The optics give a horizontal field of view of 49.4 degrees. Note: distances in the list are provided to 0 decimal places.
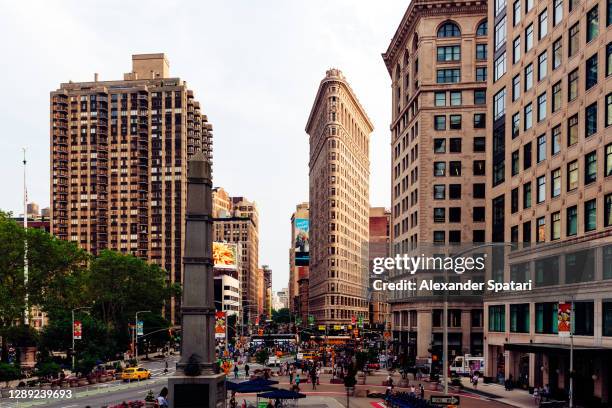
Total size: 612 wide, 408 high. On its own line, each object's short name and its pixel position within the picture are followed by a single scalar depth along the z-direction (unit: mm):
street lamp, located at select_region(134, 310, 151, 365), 100344
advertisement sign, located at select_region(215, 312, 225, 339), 65381
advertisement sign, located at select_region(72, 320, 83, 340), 70688
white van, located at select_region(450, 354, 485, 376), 68938
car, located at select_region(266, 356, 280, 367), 85875
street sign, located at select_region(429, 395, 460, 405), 32125
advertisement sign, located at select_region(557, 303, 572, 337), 39844
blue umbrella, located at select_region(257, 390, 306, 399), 34969
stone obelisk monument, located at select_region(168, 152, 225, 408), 27656
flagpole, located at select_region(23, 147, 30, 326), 75688
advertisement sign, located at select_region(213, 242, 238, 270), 171750
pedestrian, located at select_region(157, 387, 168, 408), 36594
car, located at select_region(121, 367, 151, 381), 68062
